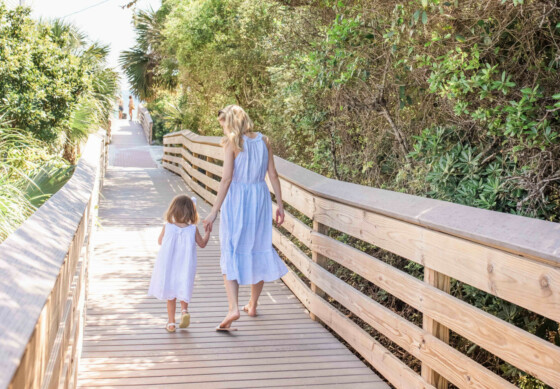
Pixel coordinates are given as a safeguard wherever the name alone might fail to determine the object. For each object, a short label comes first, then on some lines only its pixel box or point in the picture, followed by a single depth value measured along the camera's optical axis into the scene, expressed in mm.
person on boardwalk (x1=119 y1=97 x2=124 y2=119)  40812
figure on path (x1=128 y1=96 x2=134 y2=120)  39531
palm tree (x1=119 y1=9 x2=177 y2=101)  23047
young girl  4645
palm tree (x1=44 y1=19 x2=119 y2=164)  11469
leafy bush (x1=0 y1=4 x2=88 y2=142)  9320
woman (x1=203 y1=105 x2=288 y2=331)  4648
